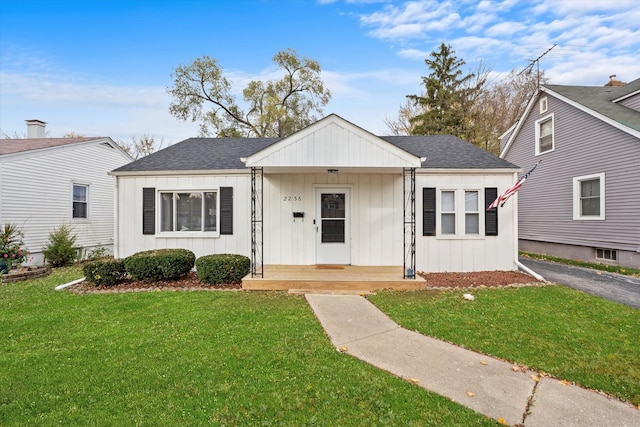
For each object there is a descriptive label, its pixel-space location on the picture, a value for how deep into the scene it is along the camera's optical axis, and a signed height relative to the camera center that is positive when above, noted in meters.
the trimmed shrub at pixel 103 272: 6.92 -1.29
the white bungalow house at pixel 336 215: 8.21 +0.00
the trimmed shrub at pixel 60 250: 9.98 -1.14
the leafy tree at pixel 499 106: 20.61 +7.45
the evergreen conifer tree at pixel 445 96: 20.83 +8.34
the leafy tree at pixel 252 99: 21.81 +8.60
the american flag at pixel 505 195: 7.54 +0.50
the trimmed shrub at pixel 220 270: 6.88 -1.23
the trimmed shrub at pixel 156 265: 6.98 -1.15
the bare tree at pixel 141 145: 27.11 +6.28
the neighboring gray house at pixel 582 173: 8.80 +1.39
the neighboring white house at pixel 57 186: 9.84 +1.06
